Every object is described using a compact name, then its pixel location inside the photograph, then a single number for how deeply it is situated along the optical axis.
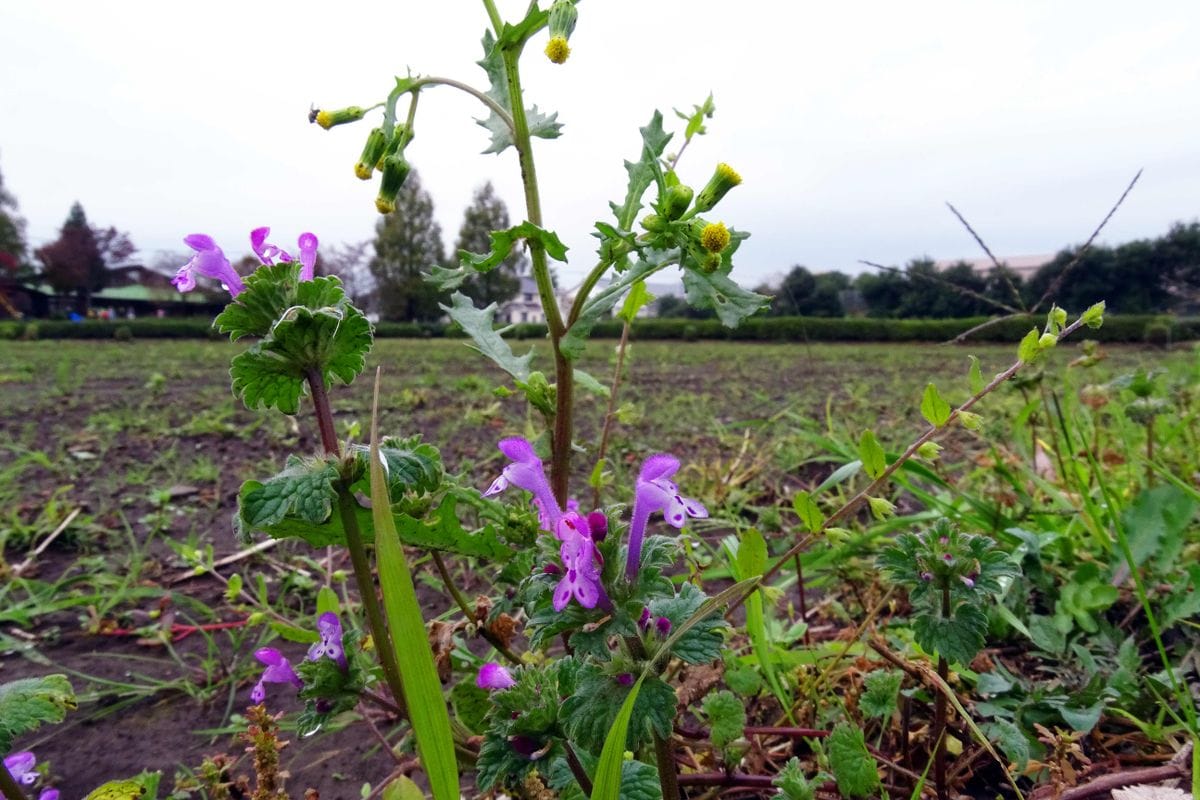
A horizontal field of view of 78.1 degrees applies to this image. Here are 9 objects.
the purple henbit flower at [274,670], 0.13
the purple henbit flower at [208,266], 0.12
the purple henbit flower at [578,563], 0.09
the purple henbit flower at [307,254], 0.12
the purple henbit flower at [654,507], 0.10
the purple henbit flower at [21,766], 0.13
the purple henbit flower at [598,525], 0.09
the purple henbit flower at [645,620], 0.10
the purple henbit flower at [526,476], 0.11
